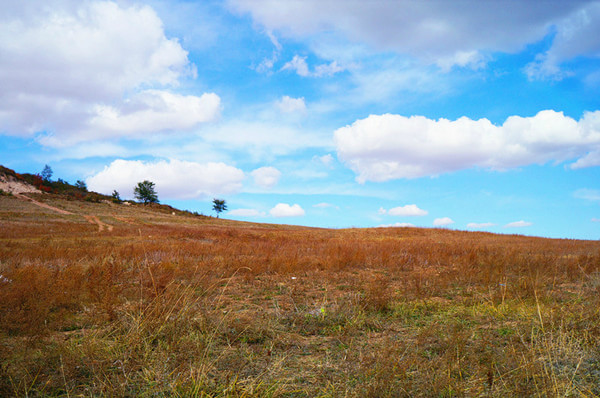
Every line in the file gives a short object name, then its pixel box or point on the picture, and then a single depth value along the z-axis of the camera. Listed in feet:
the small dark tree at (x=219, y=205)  267.16
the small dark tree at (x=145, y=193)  262.06
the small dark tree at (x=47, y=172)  259.10
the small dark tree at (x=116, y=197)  217.81
